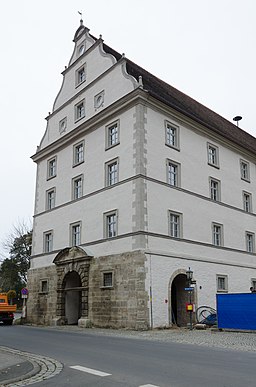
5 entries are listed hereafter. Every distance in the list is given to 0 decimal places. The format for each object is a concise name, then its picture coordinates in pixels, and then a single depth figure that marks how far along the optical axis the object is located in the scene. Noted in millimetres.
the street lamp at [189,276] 22891
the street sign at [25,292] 29250
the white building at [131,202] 23000
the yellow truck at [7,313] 30469
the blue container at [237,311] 18922
